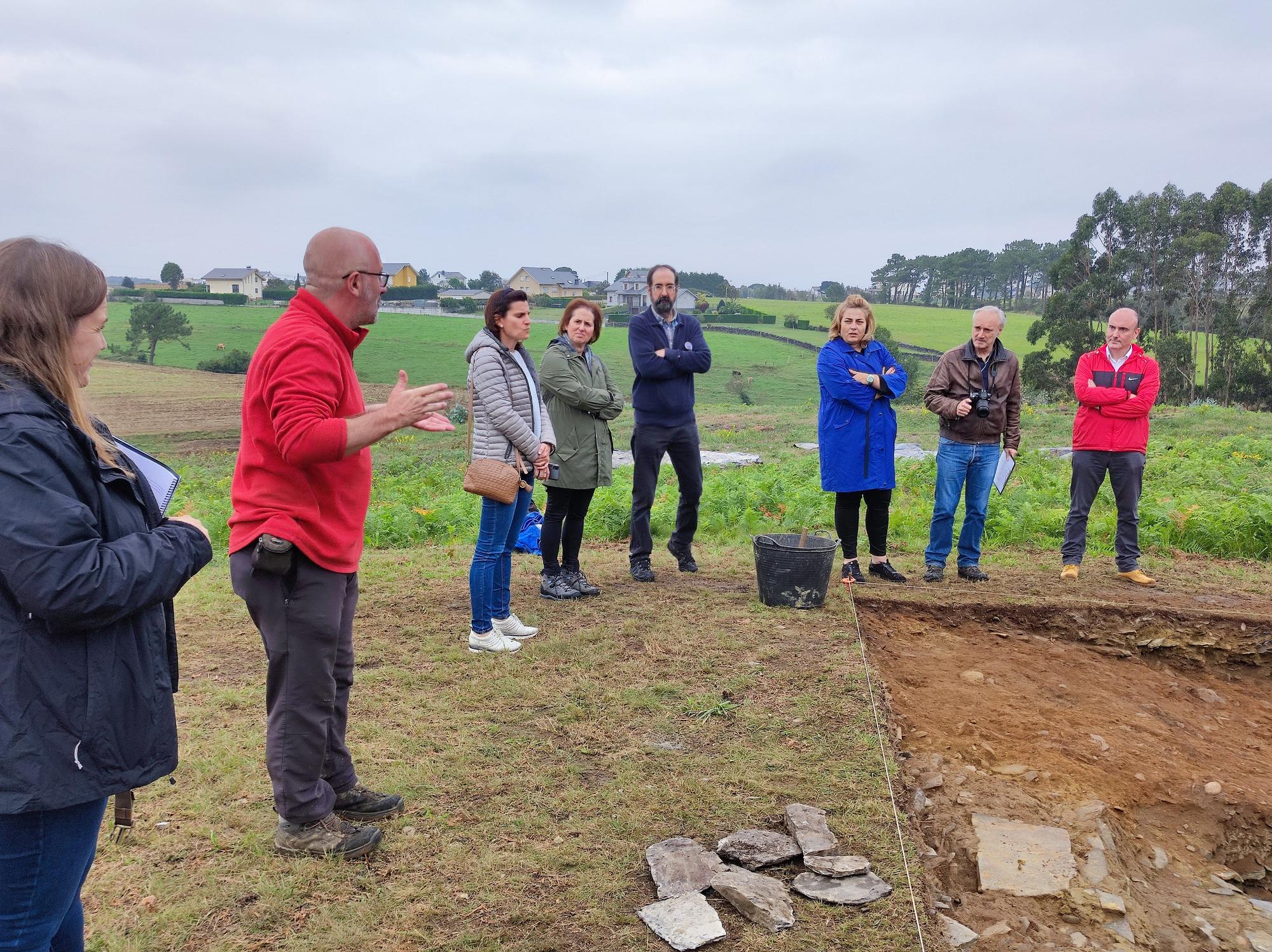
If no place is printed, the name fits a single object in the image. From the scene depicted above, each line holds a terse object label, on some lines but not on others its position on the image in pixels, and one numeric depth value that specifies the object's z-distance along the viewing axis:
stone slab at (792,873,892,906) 3.04
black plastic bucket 6.19
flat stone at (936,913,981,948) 3.01
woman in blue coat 6.56
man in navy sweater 6.67
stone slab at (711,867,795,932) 2.90
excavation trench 3.54
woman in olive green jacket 6.16
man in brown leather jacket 6.95
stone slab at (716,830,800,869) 3.22
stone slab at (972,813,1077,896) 3.46
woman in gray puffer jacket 5.21
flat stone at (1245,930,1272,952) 3.48
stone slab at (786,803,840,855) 3.28
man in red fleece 2.80
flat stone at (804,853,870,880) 3.15
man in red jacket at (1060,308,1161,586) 7.03
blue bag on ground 8.06
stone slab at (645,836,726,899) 3.05
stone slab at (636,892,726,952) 2.79
